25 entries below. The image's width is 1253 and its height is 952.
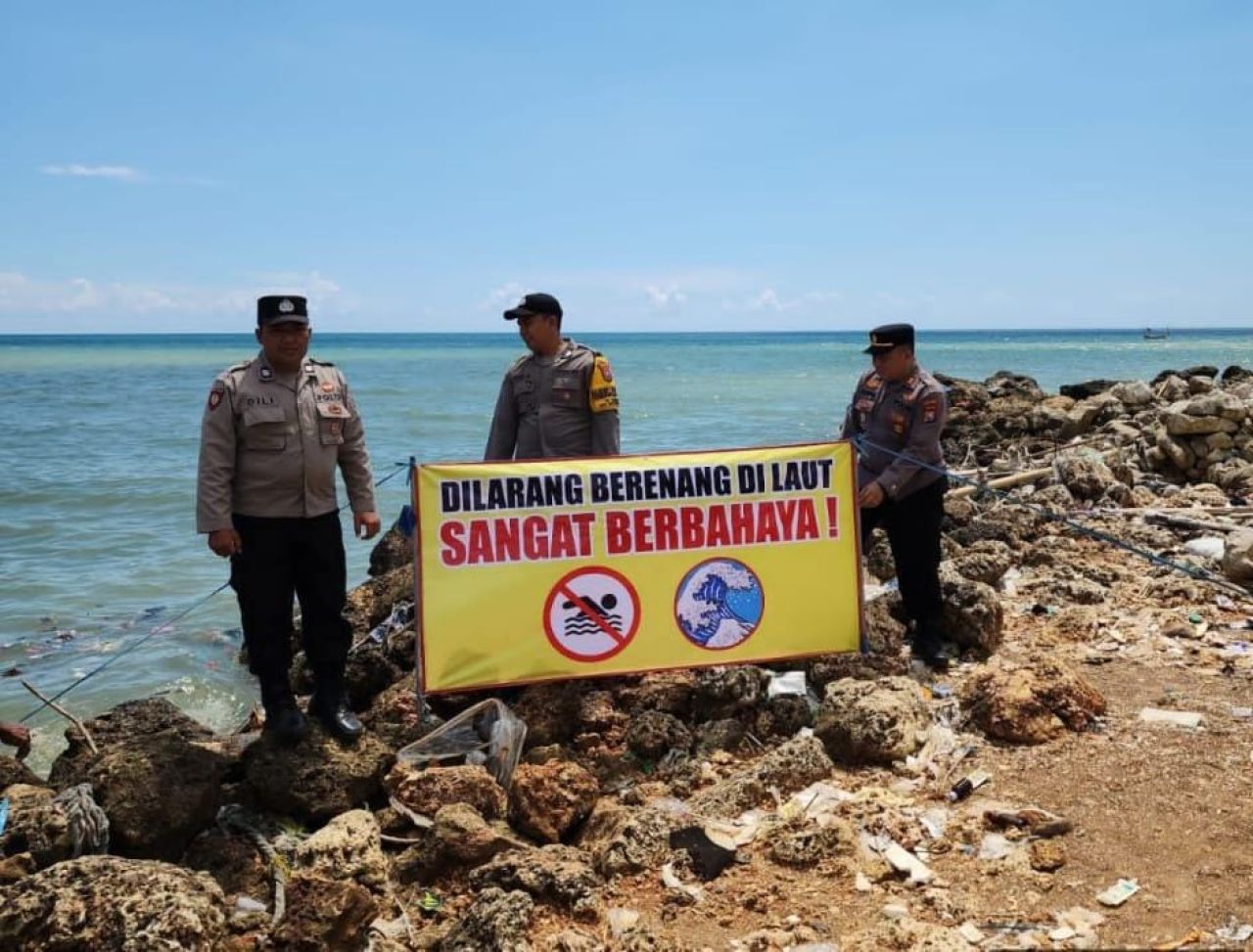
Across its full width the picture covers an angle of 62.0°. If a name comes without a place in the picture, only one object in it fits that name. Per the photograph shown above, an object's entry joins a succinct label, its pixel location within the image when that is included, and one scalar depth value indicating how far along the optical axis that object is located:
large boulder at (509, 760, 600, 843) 4.26
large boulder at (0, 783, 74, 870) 3.80
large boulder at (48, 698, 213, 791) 4.68
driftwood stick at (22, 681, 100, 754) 4.73
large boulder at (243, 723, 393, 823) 4.32
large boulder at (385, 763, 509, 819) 4.34
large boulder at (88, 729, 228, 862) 3.95
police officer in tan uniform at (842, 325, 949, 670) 5.62
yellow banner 4.97
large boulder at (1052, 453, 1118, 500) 10.49
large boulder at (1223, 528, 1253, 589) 6.85
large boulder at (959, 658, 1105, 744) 4.78
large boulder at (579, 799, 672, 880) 3.88
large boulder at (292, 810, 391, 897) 3.77
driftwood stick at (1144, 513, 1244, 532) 8.63
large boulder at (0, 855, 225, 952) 3.10
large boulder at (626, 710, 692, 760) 4.88
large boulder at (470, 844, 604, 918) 3.61
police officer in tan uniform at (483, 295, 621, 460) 5.50
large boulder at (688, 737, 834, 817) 4.34
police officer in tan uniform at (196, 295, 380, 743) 4.29
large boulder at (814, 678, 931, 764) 4.70
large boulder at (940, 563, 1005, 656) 6.05
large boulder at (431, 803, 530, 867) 3.90
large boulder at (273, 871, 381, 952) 3.37
